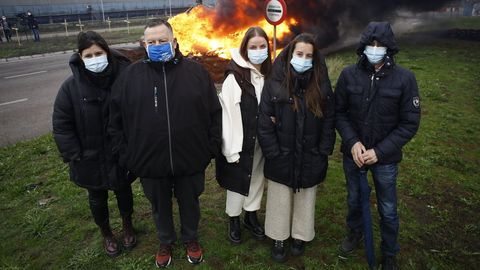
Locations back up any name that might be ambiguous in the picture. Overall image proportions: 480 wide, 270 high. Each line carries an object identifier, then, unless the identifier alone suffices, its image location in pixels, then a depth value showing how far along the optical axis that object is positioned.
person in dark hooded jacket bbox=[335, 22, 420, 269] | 2.96
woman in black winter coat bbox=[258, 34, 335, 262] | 3.16
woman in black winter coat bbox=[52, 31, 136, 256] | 3.08
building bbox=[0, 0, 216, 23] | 31.98
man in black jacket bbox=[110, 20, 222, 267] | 2.94
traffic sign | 7.00
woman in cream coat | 3.37
